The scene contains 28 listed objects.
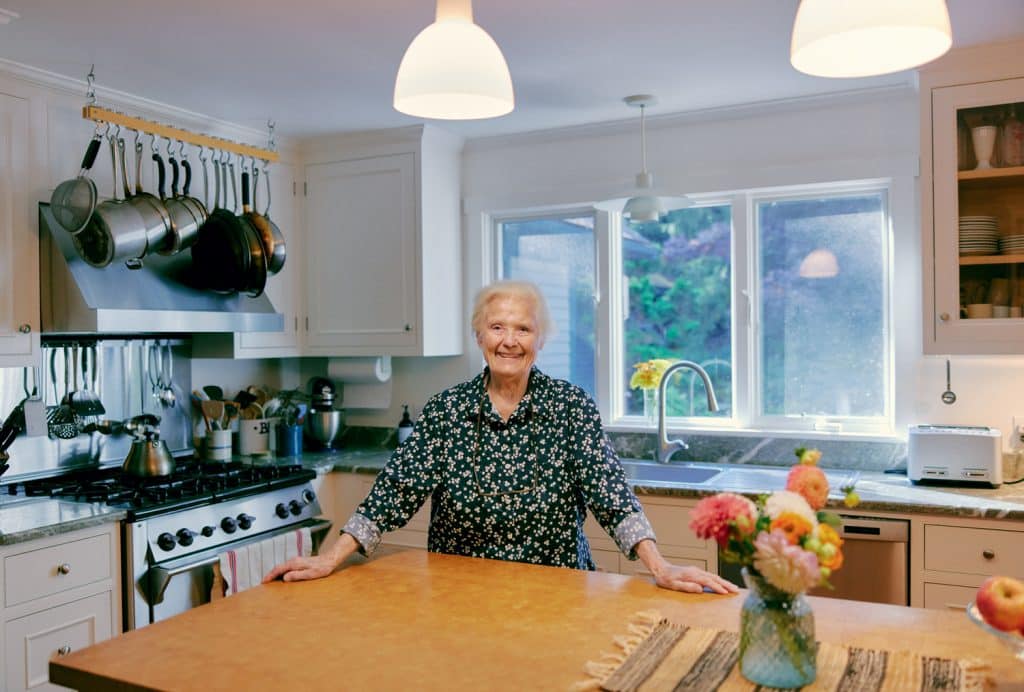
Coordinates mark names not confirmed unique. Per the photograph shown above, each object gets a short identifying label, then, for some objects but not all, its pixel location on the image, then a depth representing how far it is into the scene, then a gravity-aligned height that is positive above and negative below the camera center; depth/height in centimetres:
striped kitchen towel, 304 -78
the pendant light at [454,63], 161 +51
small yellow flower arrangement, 368 -15
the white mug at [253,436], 397 -42
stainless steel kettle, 326 -43
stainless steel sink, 345 -54
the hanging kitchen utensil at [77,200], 285 +48
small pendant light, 323 +50
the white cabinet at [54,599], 248 -75
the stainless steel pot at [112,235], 291 +37
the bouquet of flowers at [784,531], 123 -28
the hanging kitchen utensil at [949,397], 322 -23
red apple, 121 -37
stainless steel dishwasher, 278 -72
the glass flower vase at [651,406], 385 -30
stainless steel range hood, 297 +18
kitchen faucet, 363 -42
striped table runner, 133 -52
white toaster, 293 -41
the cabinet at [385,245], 387 +43
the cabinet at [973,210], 288 +41
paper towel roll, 418 -18
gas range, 282 -61
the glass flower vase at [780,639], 131 -45
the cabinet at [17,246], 290 +34
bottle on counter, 410 -39
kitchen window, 348 +14
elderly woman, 215 -31
